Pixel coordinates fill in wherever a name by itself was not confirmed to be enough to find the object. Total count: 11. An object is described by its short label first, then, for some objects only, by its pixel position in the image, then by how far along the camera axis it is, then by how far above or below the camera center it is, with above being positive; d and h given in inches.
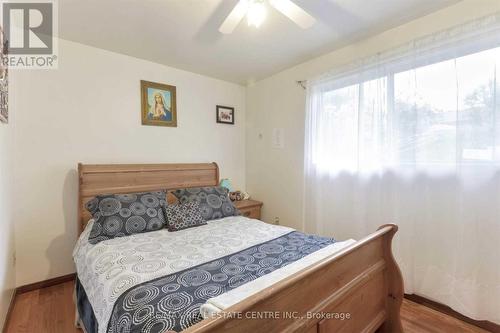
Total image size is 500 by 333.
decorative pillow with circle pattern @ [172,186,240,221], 102.2 -15.8
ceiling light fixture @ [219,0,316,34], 61.2 +39.6
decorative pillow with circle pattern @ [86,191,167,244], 79.0 -17.7
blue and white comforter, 42.1 -24.2
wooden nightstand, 132.5 -24.2
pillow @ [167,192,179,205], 113.3 -16.3
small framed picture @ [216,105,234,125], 143.2 +29.1
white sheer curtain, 69.4 +2.1
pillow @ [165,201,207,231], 89.1 -19.9
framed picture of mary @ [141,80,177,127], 115.3 +28.8
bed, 38.8 -24.2
